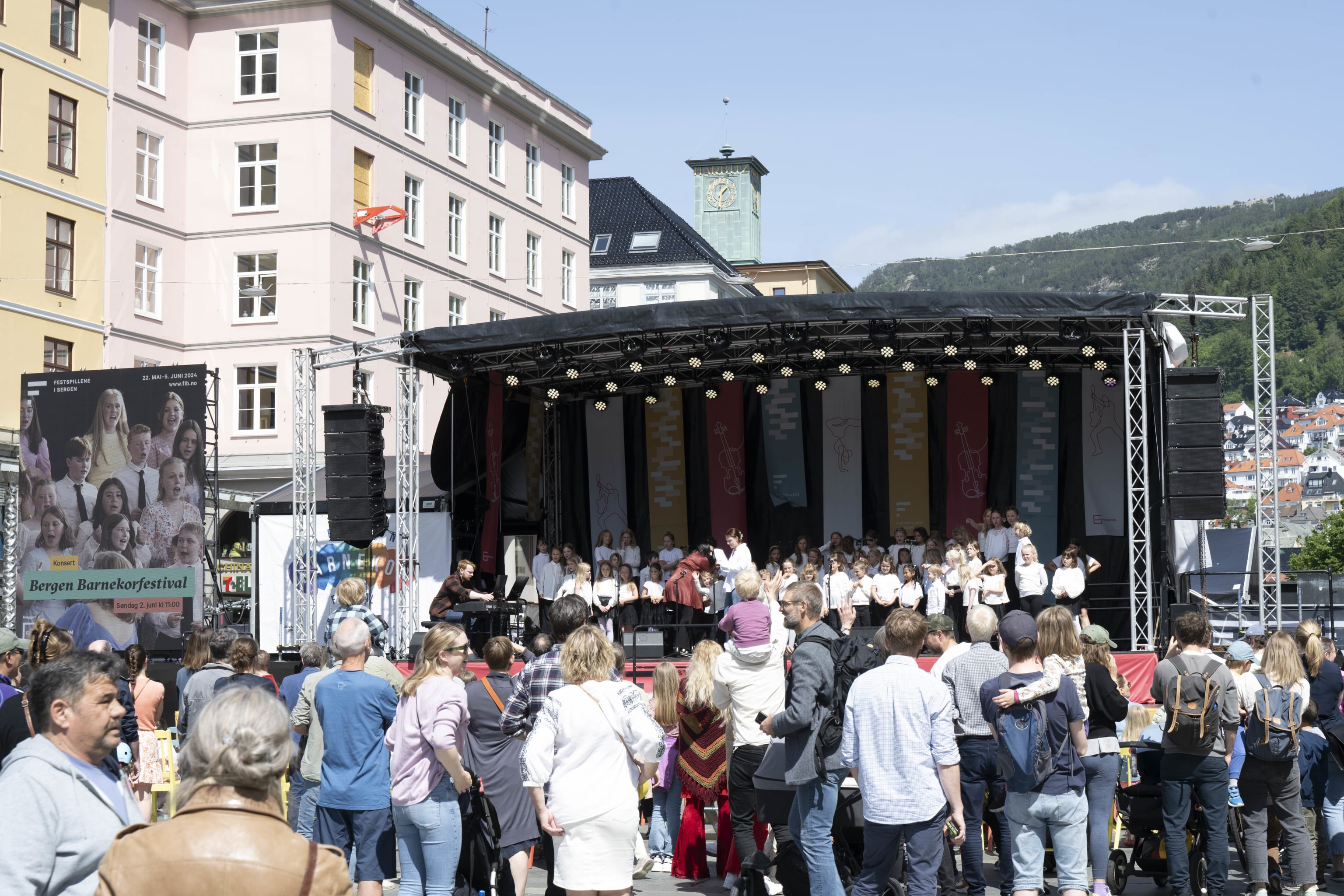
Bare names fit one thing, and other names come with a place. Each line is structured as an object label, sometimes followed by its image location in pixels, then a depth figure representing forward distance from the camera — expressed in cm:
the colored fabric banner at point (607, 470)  2255
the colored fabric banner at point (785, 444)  2195
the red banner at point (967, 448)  2102
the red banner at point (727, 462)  2211
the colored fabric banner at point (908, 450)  2138
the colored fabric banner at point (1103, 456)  2025
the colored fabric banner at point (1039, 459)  2066
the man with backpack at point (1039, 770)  663
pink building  3216
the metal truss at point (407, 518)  1831
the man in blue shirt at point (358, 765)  650
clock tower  6362
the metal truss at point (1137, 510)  1580
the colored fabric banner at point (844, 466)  2173
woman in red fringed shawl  855
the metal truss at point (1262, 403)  1500
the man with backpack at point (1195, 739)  750
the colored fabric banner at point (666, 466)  2244
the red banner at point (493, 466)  2047
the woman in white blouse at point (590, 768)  558
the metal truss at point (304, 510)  1858
